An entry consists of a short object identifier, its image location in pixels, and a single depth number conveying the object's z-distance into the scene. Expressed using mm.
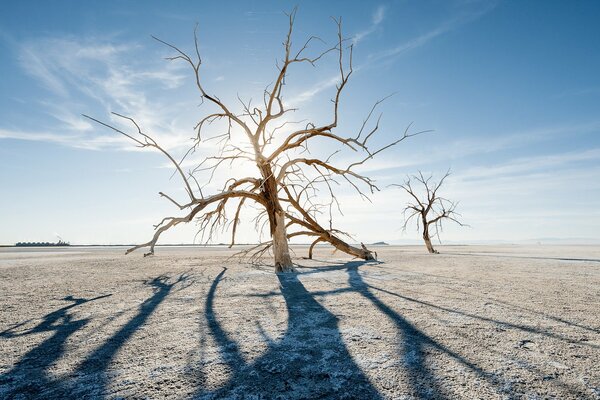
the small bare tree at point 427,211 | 16422
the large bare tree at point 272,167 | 7000
